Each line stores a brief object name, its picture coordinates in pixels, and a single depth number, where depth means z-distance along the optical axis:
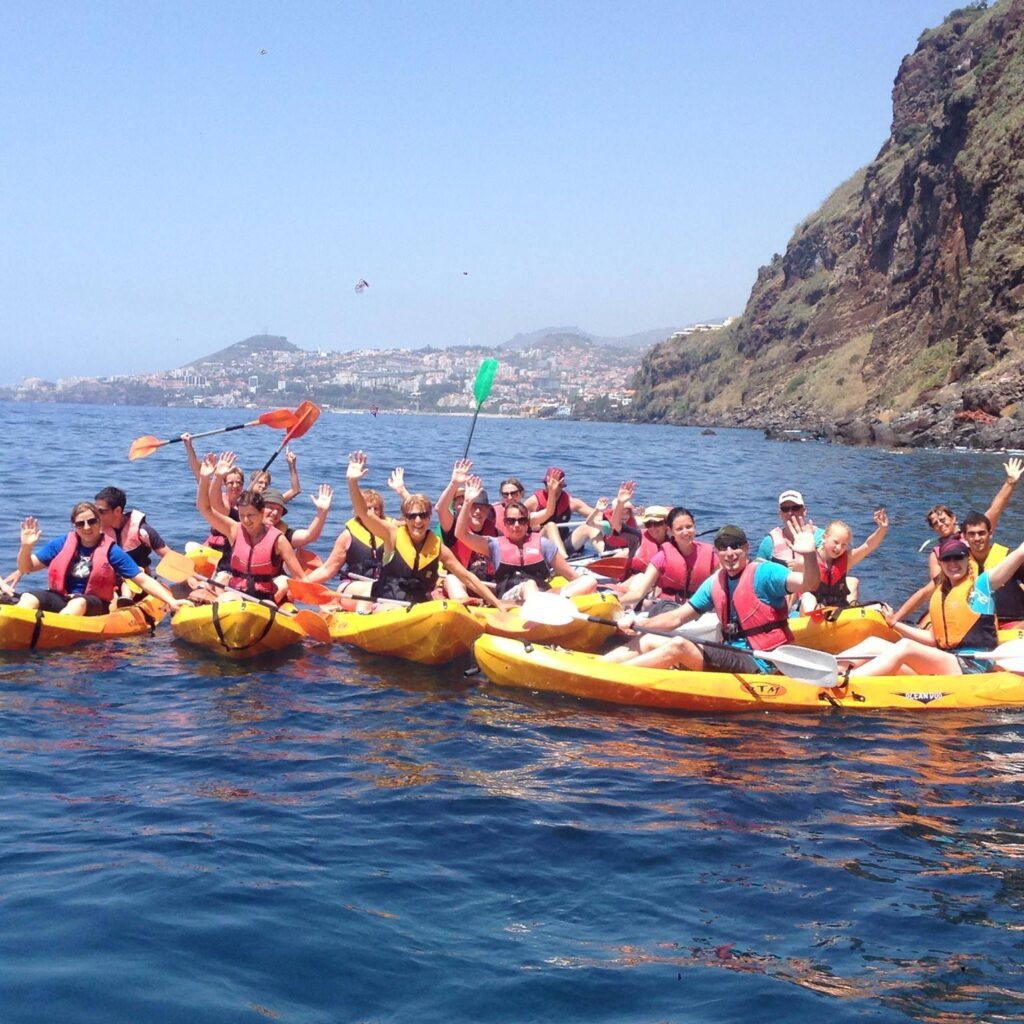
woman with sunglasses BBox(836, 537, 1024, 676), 8.27
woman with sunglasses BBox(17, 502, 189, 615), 9.30
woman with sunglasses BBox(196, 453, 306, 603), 9.62
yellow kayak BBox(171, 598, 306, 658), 9.02
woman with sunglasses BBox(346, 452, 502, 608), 9.38
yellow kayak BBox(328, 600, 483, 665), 8.95
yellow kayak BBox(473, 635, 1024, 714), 7.99
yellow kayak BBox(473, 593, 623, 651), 9.26
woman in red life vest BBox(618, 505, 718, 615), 9.31
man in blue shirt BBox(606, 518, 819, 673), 7.88
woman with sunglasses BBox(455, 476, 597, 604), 9.98
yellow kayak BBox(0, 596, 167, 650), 8.88
